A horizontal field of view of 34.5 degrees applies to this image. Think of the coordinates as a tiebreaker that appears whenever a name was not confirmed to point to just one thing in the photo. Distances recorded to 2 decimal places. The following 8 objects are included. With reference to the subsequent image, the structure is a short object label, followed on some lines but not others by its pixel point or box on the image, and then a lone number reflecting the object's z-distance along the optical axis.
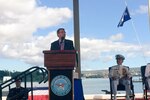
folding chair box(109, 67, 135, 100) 5.03
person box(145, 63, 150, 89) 4.83
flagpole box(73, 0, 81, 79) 5.63
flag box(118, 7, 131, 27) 6.21
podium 3.32
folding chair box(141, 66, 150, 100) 4.94
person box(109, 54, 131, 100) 4.99
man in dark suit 3.79
